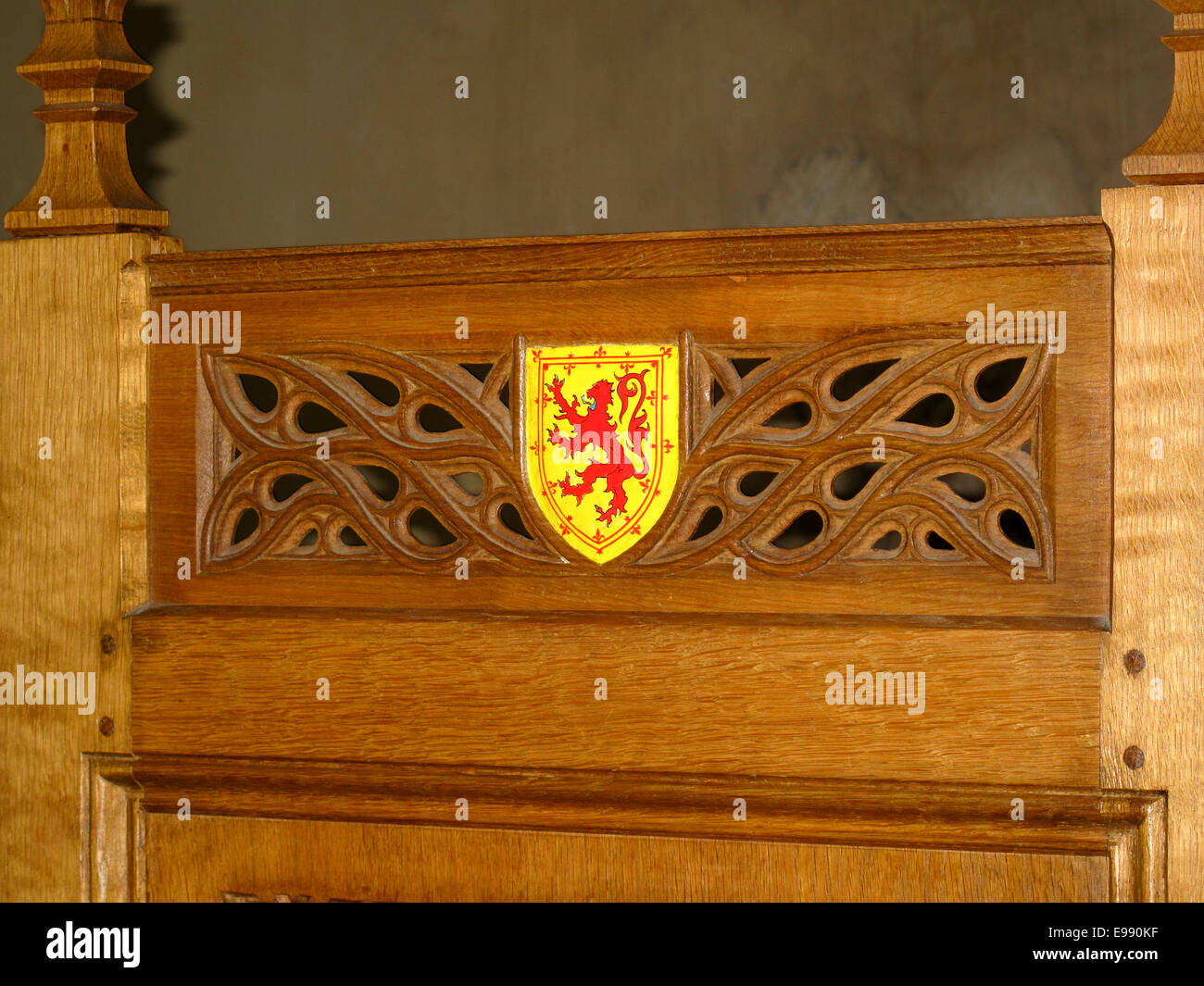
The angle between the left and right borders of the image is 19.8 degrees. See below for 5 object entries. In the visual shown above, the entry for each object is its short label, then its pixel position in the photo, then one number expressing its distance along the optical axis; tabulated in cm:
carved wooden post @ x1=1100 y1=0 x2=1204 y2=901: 168
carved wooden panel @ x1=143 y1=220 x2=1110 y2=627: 170
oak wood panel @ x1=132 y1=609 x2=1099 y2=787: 170
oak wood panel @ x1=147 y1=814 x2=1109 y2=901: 172
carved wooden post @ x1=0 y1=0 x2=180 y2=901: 182
